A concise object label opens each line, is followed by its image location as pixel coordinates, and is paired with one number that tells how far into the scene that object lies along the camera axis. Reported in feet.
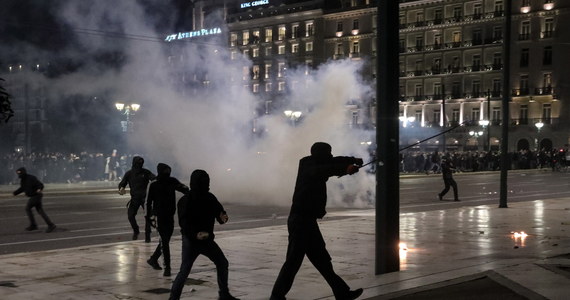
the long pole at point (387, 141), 29.68
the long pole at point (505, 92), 62.03
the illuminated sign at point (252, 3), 301.63
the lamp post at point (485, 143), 246.51
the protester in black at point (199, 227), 23.63
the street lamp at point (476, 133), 263.70
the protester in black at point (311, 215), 22.97
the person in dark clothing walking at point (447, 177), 78.48
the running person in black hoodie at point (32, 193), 49.06
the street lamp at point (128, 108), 114.93
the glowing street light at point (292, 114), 101.57
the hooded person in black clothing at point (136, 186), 43.83
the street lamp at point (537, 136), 233.35
